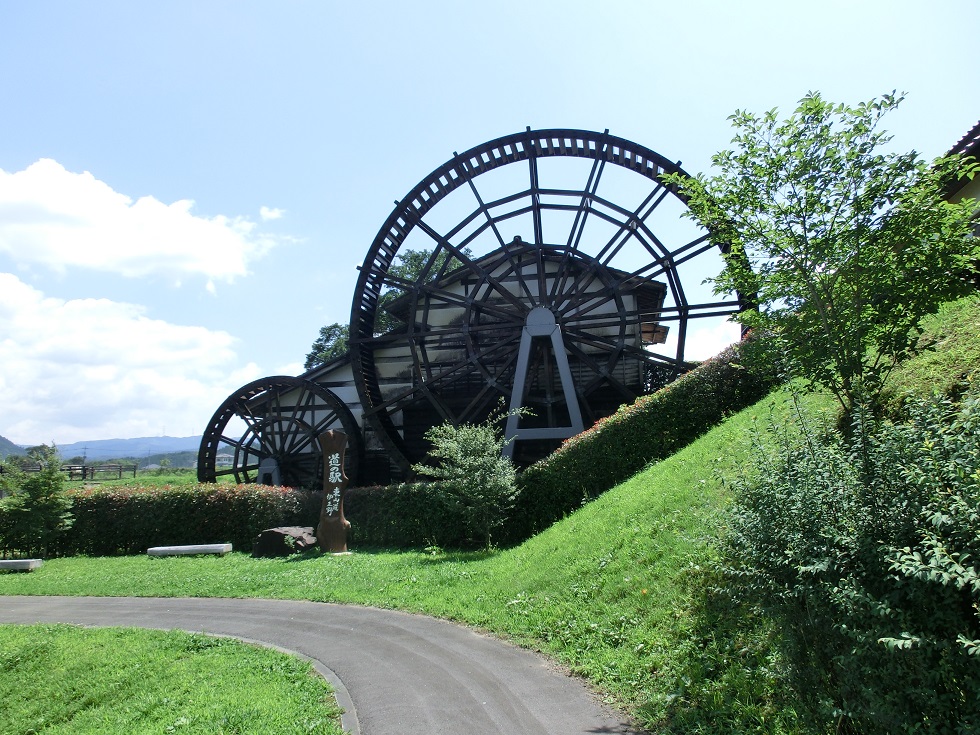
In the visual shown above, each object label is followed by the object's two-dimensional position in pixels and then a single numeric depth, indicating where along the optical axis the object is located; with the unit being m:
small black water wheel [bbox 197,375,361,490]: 22.91
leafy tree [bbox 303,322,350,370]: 48.41
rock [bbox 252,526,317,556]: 15.55
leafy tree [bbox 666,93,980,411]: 6.22
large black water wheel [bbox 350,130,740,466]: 18.69
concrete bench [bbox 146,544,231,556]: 16.09
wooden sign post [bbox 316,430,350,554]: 15.16
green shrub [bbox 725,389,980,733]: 3.08
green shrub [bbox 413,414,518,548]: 13.17
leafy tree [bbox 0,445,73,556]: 17.77
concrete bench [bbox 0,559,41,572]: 16.00
